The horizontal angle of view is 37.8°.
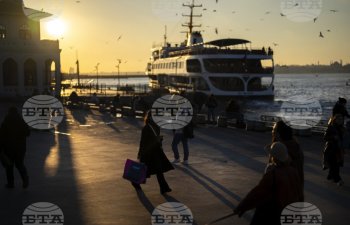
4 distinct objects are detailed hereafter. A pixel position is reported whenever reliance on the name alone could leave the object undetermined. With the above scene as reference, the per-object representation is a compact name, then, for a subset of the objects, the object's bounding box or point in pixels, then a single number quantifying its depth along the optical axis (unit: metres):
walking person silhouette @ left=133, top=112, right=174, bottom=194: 9.54
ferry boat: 53.34
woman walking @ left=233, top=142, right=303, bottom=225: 5.36
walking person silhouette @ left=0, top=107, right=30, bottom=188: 9.72
